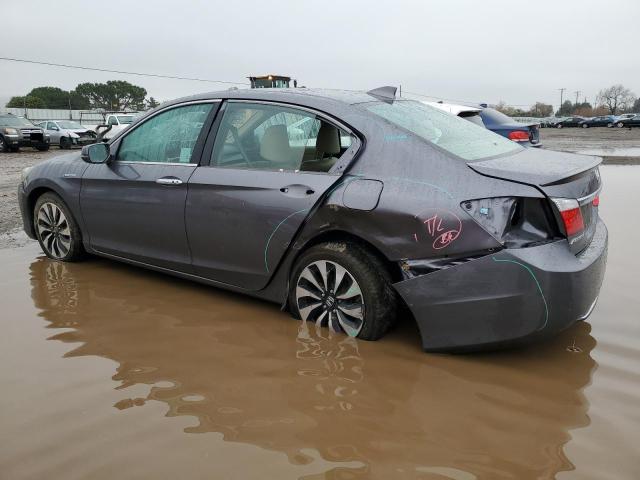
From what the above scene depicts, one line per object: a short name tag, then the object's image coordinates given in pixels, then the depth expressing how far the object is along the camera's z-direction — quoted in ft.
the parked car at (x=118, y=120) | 81.95
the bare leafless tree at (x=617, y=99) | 338.54
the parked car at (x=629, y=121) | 160.15
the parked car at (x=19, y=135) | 72.08
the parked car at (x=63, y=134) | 83.41
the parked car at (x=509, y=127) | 30.73
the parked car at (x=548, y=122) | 213.66
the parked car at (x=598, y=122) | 175.16
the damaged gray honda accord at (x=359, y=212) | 9.34
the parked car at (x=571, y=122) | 191.70
